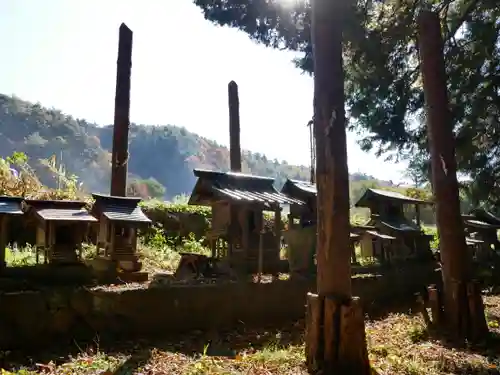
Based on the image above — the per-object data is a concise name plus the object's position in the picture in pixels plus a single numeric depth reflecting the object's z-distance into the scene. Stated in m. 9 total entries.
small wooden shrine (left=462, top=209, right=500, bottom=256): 16.86
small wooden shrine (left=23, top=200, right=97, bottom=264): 7.52
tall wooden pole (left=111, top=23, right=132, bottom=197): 12.91
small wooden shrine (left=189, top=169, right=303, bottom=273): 10.37
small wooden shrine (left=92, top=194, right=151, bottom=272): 8.54
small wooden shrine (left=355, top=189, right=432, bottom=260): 14.09
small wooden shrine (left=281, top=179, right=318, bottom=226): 11.37
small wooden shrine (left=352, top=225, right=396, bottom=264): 13.53
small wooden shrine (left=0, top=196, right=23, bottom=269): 6.84
